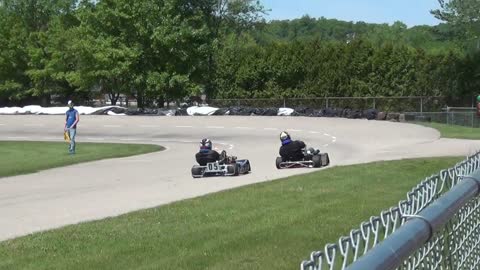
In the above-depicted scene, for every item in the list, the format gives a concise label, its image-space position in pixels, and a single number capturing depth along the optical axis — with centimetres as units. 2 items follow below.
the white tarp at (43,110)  5744
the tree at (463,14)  7350
